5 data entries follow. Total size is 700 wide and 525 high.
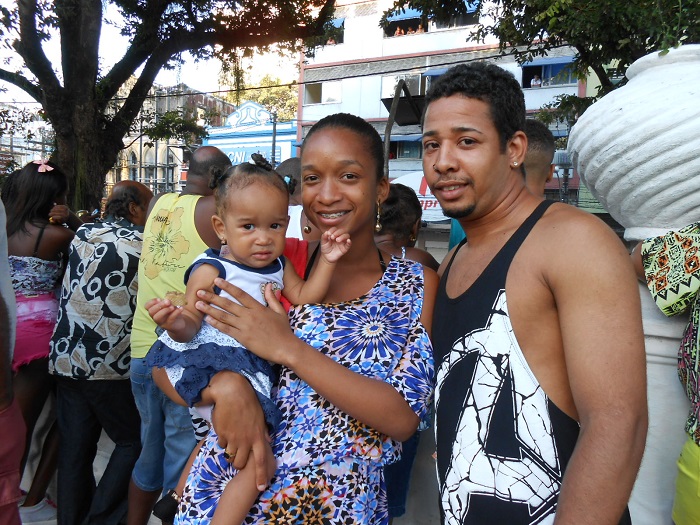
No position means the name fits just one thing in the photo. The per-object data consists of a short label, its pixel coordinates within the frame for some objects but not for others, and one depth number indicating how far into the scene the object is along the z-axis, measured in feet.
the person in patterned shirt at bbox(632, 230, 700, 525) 5.26
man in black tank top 3.91
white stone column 5.51
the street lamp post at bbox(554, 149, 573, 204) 47.07
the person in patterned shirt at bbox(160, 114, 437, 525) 5.17
